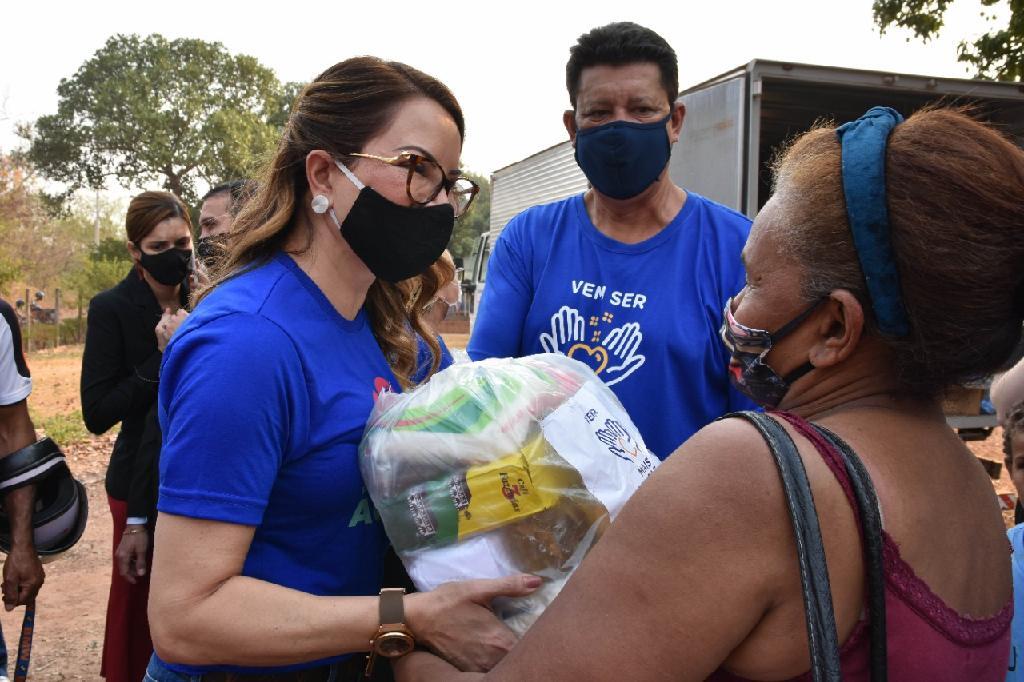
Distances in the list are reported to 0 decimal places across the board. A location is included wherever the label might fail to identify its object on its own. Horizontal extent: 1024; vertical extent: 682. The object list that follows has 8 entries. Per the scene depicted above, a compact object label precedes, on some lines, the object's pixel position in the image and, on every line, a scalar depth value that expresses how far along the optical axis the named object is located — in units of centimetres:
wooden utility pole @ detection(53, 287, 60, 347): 2453
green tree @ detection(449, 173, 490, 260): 4709
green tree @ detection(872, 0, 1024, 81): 970
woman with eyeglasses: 138
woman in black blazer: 324
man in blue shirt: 235
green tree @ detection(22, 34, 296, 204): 3162
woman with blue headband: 103
